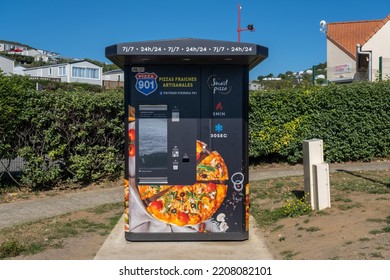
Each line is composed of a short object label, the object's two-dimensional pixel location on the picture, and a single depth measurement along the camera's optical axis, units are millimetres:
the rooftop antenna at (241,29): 26688
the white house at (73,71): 66000
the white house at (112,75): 75938
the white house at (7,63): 67062
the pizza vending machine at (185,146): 6676
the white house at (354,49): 24453
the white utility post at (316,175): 7773
